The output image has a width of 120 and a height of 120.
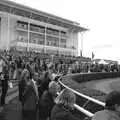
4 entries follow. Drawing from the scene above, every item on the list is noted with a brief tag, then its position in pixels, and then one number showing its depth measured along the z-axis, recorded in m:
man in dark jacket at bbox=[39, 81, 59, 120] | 3.46
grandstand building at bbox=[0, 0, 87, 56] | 36.50
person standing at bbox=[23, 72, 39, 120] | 4.10
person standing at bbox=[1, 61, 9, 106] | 6.42
